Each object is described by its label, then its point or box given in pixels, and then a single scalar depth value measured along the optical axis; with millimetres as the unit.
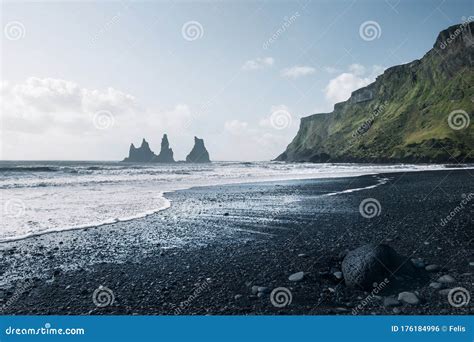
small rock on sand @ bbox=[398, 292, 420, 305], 4743
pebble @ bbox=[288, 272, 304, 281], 5761
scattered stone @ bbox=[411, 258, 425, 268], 6007
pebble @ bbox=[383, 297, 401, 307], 4723
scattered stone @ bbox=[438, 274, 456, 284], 5329
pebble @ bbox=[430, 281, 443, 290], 5129
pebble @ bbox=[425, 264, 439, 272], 5840
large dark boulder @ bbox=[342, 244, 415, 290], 5344
